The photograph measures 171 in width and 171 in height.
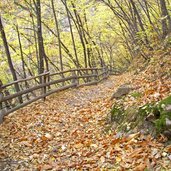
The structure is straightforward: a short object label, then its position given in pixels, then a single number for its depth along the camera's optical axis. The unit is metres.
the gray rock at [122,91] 8.89
